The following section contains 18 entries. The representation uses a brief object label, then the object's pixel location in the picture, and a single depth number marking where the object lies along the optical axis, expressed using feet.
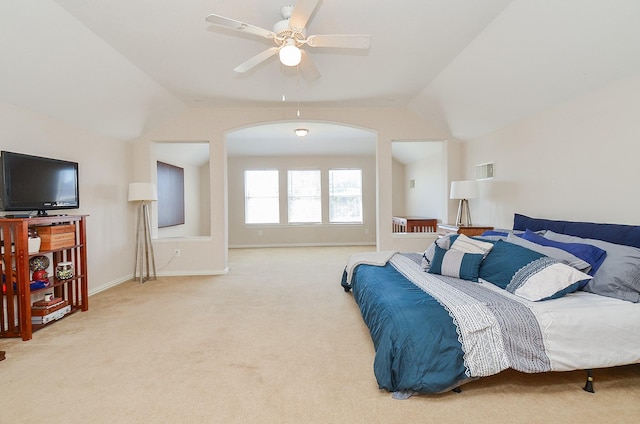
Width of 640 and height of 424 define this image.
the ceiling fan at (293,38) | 7.43
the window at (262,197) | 27.89
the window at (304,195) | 28.12
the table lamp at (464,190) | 14.93
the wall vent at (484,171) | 15.28
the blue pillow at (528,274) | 7.11
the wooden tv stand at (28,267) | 9.11
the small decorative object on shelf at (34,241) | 9.67
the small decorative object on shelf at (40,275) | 10.09
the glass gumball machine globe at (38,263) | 10.12
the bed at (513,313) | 6.16
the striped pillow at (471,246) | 9.13
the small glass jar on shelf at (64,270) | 10.95
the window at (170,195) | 19.98
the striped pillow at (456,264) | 8.87
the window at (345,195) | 28.30
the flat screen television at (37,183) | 9.42
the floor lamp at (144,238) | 15.53
